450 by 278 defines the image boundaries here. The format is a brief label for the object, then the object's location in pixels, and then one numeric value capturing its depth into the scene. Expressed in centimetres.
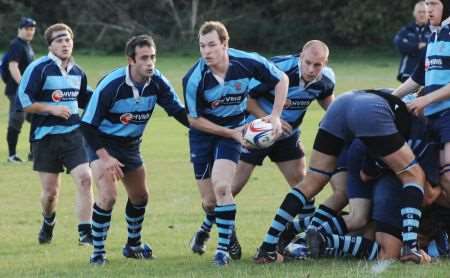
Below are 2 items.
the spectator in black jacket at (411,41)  3450
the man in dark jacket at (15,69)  3256
